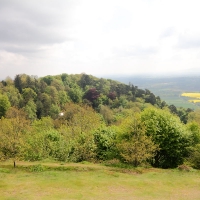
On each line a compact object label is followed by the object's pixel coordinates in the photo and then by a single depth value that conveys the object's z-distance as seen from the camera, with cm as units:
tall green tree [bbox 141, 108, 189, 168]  3609
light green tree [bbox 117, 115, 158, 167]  3020
